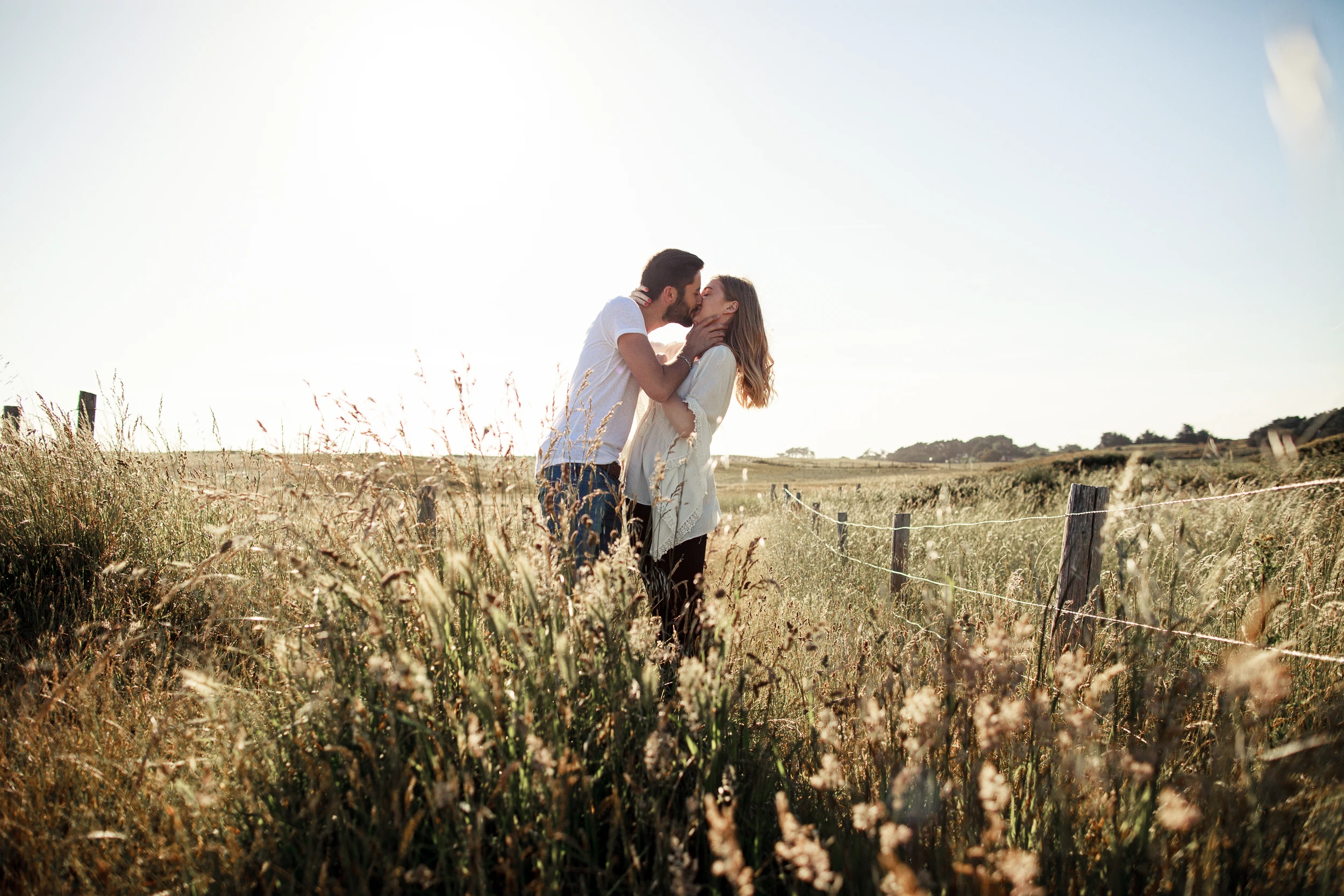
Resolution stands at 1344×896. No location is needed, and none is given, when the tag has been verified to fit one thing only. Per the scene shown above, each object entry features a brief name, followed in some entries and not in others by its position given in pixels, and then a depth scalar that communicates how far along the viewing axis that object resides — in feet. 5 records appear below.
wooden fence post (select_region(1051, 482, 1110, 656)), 11.17
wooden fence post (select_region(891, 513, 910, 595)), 20.81
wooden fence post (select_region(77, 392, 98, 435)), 25.98
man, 9.61
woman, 10.25
